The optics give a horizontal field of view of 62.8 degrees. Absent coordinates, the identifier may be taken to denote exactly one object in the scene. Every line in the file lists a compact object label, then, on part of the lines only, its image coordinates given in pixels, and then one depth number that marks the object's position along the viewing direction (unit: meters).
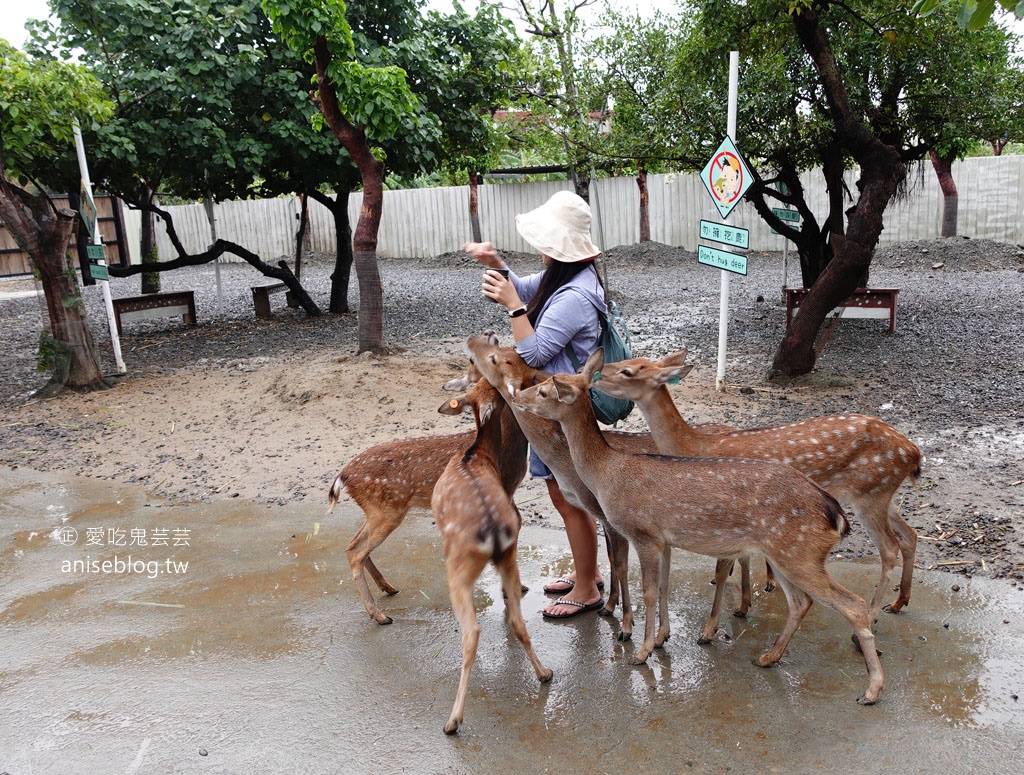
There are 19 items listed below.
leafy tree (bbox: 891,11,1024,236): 8.68
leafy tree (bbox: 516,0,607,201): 11.53
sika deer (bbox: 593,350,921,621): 3.59
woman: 3.57
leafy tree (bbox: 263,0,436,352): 7.39
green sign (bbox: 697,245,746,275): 6.62
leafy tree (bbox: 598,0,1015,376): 7.36
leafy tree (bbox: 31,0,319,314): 9.53
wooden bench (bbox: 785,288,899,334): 9.45
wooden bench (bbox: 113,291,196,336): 11.72
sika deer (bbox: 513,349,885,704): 3.05
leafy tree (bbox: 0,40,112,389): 7.35
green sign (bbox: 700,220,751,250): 6.66
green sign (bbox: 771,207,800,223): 10.64
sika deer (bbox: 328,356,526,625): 3.88
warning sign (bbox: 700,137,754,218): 6.60
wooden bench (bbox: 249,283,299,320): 12.76
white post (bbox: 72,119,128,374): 8.20
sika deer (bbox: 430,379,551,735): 3.12
